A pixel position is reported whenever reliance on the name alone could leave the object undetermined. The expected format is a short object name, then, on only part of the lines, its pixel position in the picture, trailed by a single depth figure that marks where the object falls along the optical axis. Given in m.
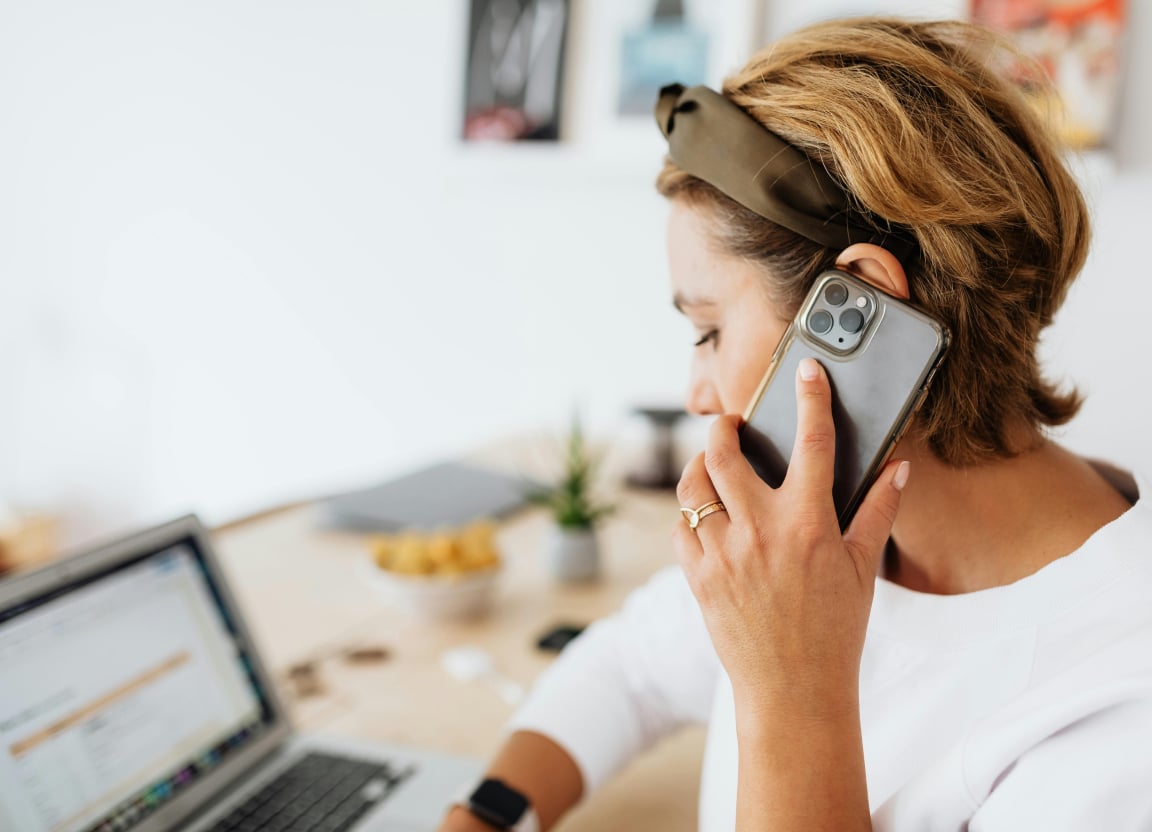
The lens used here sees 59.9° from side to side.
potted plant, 1.53
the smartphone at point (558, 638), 1.30
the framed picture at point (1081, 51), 2.19
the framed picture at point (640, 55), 2.50
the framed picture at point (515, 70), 2.70
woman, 0.66
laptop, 0.84
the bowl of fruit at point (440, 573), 1.36
